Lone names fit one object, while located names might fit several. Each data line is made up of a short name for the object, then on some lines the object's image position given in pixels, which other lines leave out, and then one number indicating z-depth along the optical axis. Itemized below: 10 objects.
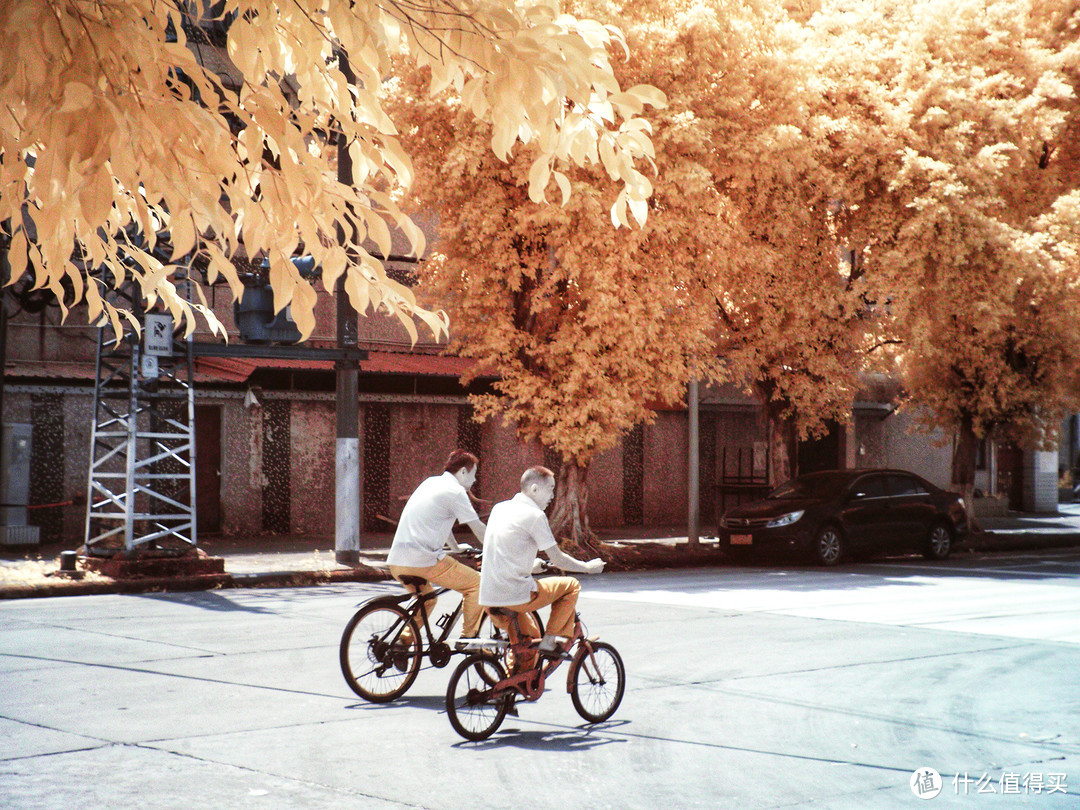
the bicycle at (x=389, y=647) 8.45
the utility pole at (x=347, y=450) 18.88
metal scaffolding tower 16.36
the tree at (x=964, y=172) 22.05
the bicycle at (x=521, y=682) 7.29
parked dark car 20.31
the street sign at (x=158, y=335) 16.42
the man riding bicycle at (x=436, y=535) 8.53
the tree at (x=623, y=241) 19.39
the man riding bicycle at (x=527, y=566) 7.57
